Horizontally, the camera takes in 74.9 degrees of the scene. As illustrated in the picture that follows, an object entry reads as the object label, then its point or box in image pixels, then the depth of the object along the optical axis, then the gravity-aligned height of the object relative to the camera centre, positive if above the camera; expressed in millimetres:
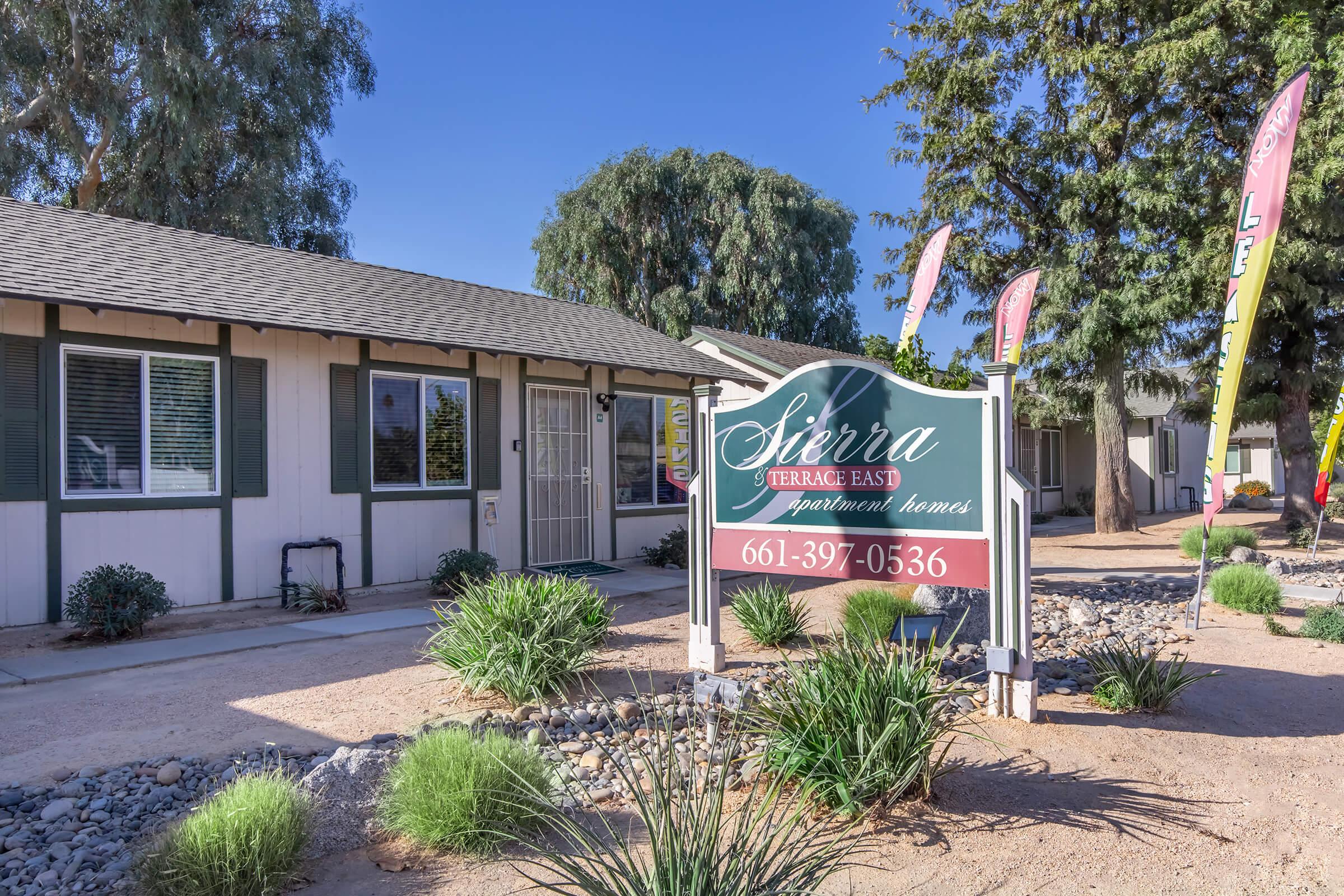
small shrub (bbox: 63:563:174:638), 7266 -1209
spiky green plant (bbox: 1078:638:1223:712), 5402 -1479
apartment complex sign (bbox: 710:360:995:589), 5277 -200
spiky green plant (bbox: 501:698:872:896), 2609 -1267
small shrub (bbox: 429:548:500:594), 9703 -1276
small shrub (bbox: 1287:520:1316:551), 15625 -1682
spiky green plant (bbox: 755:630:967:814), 3758 -1249
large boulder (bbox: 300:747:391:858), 3646 -1503
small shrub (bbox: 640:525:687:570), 12516 -1431
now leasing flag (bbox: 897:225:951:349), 12266 +2438
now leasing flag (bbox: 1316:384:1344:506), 12898 -217
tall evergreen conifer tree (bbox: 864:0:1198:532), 16234 +5254
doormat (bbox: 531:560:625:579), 11539 -1566
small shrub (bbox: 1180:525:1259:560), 13492 -1517
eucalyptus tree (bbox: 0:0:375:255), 18047 +7648
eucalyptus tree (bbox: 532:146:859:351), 28406 +6769
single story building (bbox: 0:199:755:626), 7816 +393
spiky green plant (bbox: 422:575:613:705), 5449 -1211
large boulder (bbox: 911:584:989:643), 7473 -1373
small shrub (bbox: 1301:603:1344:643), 7867 -1657
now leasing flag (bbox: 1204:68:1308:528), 7844 +1959
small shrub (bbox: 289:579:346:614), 8852 -1476
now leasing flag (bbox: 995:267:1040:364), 12125 +1891
